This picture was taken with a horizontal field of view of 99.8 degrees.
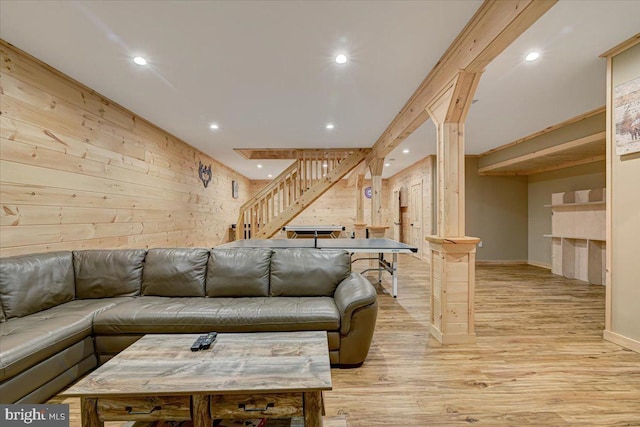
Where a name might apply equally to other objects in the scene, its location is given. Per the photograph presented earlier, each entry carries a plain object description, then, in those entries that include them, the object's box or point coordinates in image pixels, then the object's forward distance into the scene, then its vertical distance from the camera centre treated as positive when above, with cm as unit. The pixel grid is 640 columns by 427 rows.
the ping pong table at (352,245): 349 -48
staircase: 578 +59
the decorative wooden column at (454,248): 250 -35
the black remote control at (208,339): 155 -77
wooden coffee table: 120 -79
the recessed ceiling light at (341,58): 239 +138
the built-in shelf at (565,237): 491 -52
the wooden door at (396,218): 933 -27
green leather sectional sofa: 174 -78
